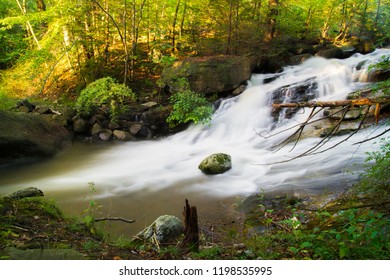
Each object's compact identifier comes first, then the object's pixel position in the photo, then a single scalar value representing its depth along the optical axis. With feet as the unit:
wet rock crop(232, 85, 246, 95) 34.52
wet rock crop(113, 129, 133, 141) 30.81
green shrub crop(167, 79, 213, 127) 30.04
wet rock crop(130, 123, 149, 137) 31.56
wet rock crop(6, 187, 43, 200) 13.61
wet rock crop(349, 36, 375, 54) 43.40
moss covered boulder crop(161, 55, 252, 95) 33.37
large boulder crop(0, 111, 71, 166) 23.76
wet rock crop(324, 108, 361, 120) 22.81
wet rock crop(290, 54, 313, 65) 40.32
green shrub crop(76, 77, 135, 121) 31.35
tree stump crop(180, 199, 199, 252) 9.50
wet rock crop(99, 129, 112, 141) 30.73
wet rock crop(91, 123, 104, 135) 31.04
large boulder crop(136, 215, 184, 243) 11.34
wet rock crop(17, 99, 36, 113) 31.68
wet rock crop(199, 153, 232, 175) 20.52
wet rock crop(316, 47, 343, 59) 40.93
